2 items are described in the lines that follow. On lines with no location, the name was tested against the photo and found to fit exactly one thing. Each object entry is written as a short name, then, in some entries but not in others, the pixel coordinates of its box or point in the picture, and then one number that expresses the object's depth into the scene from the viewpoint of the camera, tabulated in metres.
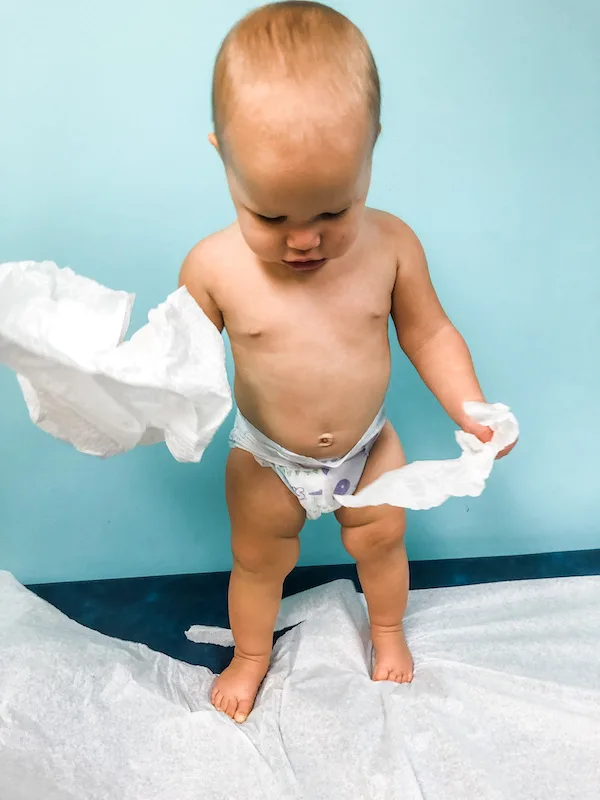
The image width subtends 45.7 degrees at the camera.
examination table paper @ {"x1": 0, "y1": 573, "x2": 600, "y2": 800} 0.69
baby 0.50
